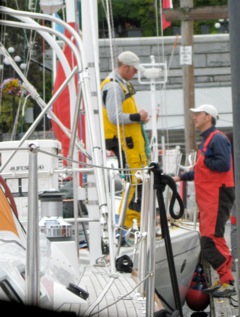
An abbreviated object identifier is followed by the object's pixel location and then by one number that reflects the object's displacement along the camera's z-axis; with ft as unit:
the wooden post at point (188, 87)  122.31
